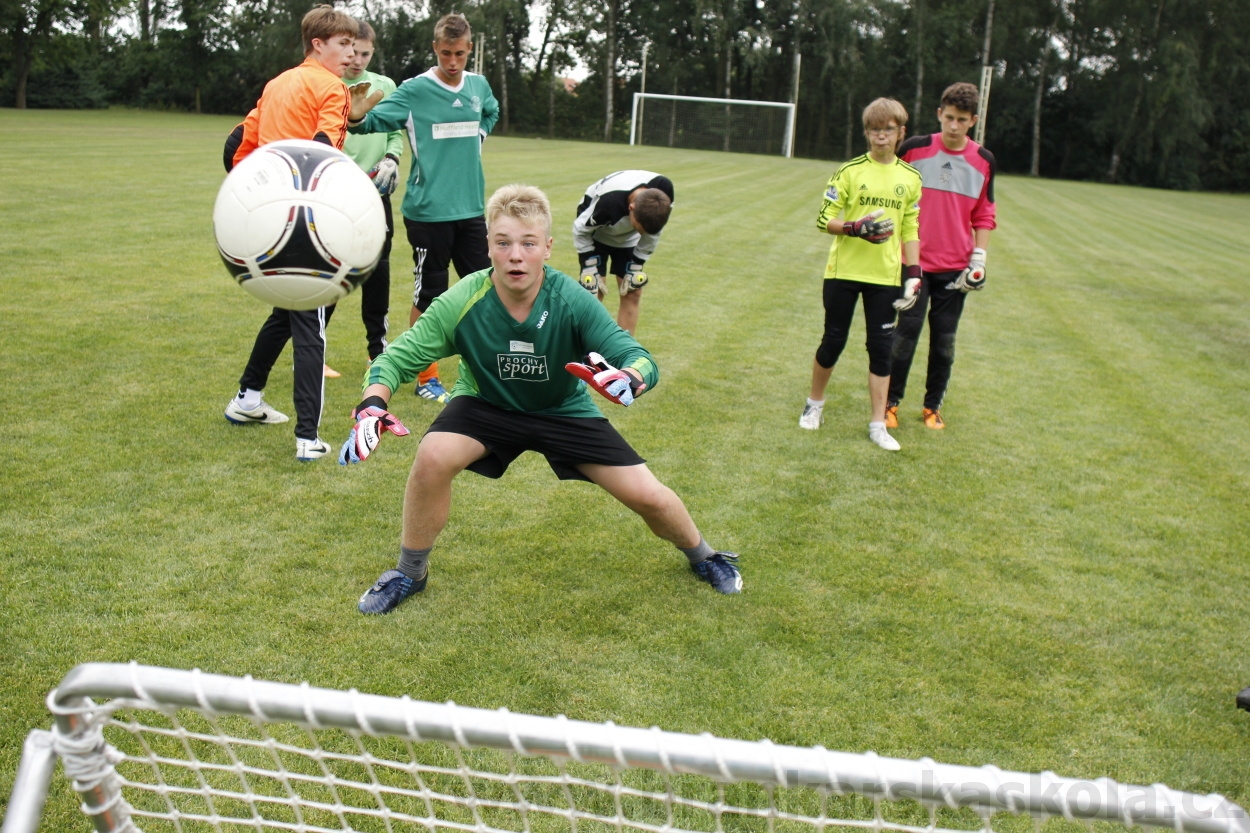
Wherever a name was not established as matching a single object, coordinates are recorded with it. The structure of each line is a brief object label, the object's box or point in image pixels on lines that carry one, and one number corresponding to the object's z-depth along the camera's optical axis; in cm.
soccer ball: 313
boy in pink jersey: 615
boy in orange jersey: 453
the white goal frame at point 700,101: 4036
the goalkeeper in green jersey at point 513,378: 345
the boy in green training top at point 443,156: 579
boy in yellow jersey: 580
